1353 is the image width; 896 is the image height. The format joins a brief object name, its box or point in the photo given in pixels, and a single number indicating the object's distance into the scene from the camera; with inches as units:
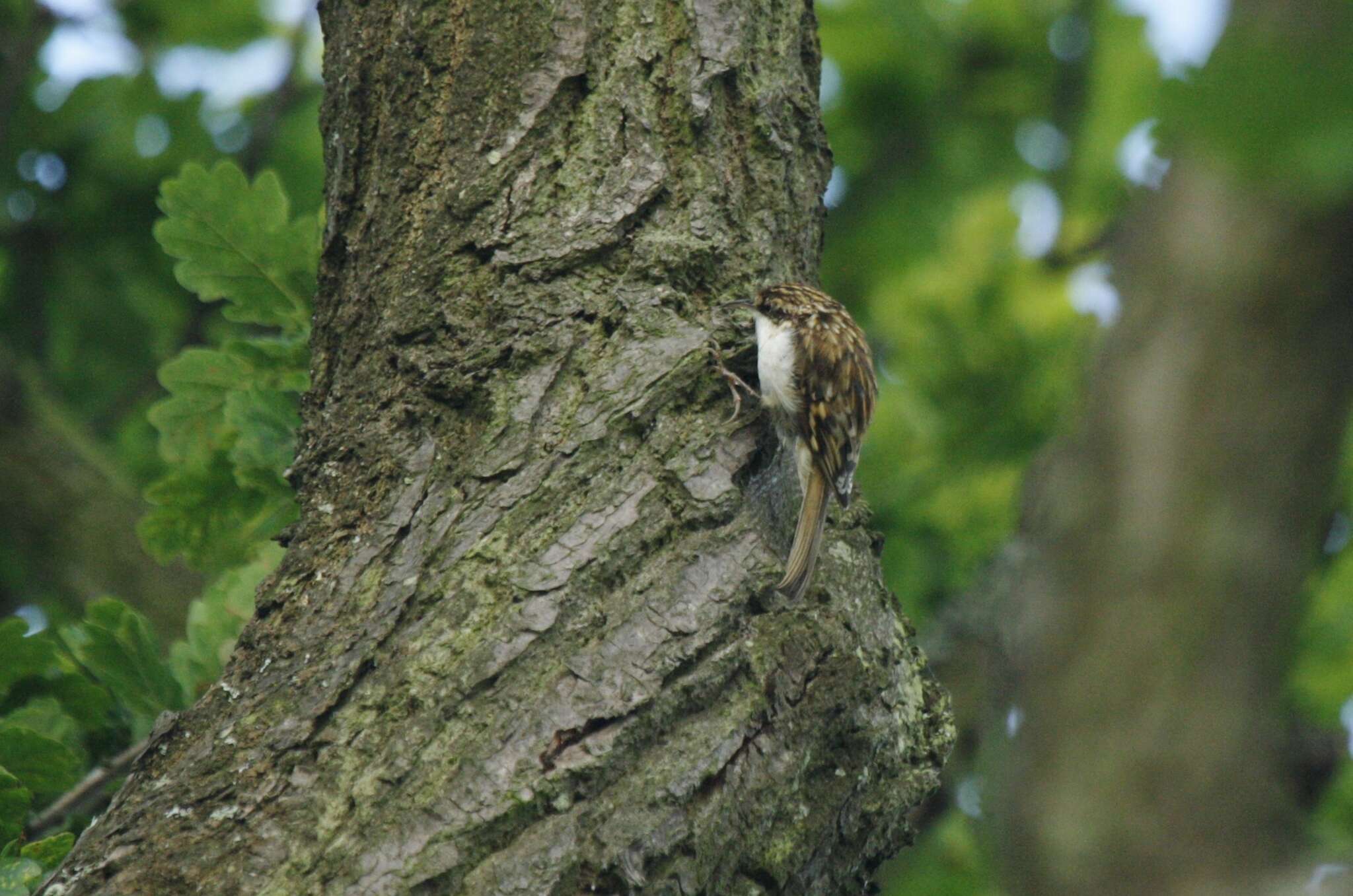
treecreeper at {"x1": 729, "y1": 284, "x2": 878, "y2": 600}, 205.2
